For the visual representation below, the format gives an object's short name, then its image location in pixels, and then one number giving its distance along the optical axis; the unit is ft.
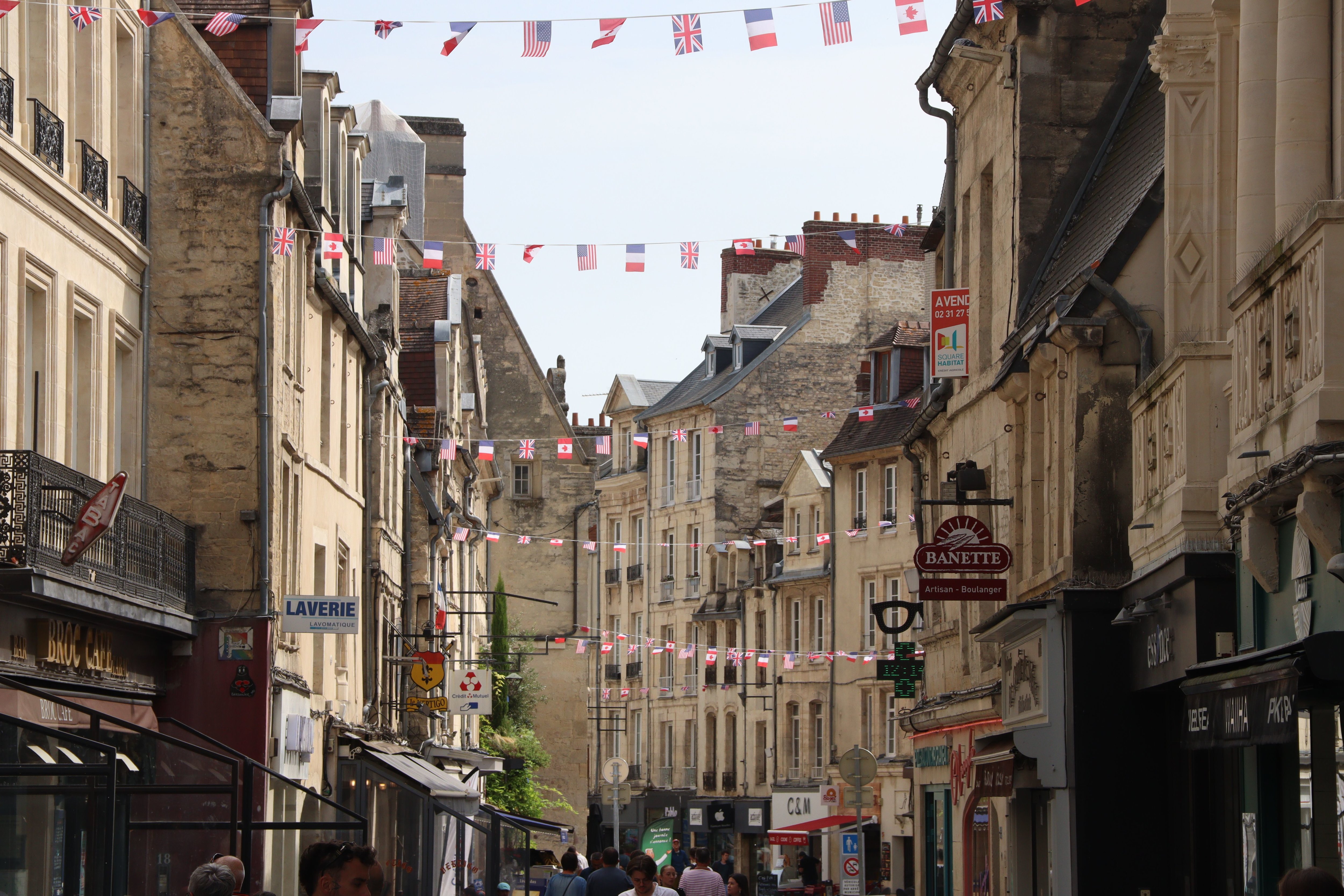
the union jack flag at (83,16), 48.01
